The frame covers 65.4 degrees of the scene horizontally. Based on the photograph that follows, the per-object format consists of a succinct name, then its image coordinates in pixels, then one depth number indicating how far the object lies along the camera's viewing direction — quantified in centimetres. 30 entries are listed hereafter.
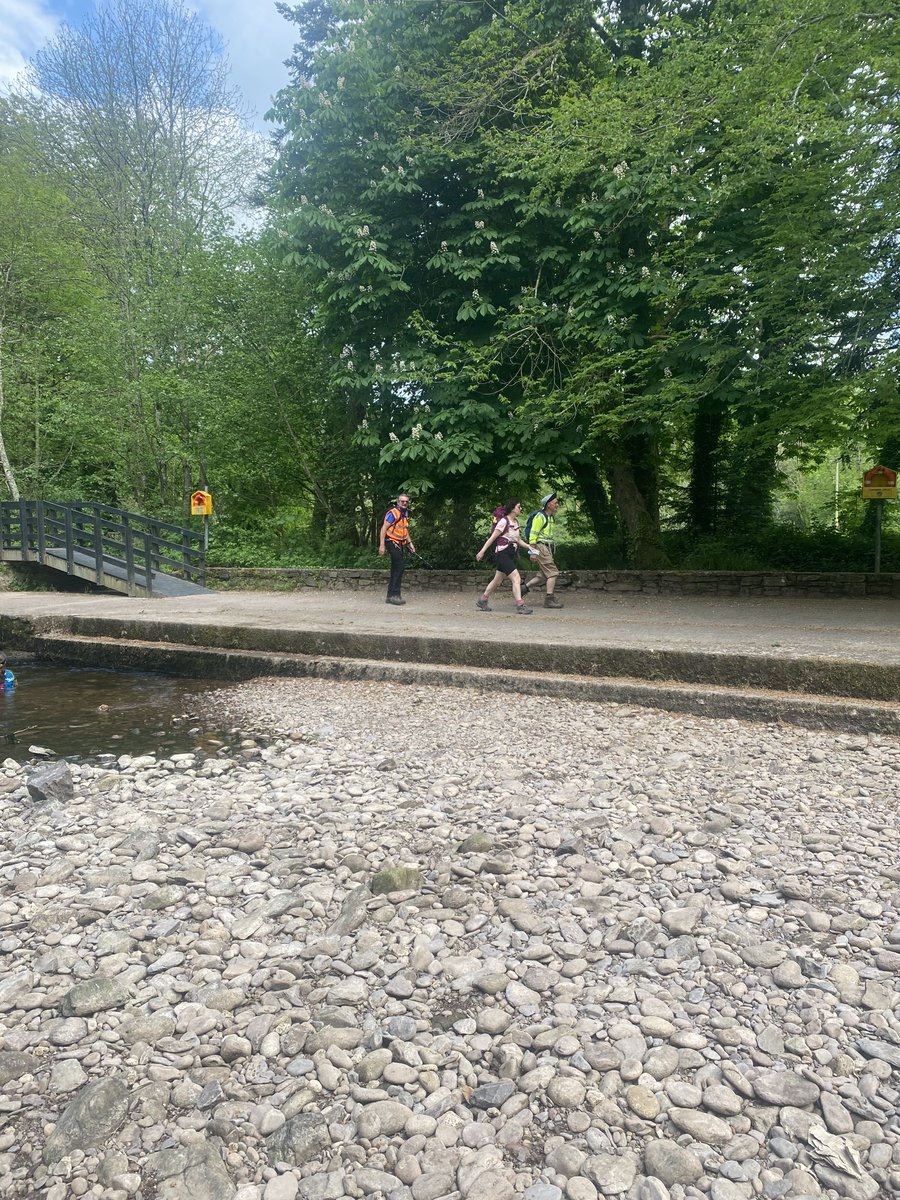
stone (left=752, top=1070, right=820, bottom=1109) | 196
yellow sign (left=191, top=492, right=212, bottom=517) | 1596
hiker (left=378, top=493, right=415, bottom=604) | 1126
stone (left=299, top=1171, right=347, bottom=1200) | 176
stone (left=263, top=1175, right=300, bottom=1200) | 177
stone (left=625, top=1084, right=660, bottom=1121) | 195
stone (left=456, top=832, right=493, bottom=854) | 359
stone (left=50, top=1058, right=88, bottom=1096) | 215
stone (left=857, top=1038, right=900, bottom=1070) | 210
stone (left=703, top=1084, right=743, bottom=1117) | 194
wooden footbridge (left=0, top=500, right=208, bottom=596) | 1510
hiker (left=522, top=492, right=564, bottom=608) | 1038
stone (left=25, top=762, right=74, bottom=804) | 467
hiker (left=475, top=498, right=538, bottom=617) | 1012
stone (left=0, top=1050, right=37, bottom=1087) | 220
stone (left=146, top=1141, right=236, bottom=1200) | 178
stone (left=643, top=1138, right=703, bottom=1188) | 175
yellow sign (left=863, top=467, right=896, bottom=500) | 1127
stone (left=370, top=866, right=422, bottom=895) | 324
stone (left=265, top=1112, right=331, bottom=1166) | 187
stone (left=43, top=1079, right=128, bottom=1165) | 193
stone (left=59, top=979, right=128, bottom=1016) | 249
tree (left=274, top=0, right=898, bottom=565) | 845
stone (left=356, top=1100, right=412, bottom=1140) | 193
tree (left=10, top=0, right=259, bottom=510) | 2055
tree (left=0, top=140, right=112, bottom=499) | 1950
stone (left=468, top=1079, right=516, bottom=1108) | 202
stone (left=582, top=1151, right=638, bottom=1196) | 174
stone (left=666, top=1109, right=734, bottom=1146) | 186
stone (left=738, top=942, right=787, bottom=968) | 259
